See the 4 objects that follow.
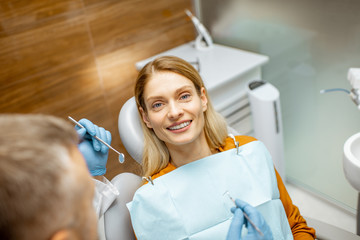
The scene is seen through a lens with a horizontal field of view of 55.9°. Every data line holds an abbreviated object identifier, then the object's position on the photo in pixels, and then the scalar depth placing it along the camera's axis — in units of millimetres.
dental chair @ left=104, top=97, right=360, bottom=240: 1185
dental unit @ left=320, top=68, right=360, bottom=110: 1374
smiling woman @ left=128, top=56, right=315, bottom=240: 1204
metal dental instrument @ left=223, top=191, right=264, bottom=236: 884
